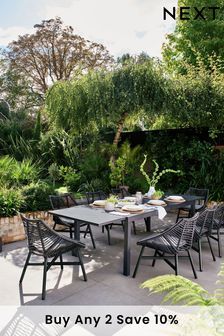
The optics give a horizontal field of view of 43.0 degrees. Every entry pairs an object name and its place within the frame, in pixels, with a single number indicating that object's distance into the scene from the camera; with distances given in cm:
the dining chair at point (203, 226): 453
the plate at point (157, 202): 501
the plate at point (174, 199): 540
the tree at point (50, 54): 1611
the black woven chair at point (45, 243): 360
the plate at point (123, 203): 499
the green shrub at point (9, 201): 555
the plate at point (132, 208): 447
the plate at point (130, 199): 524
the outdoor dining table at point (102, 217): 406
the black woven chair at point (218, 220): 502
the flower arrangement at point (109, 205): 462
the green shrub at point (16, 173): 707
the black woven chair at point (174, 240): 391
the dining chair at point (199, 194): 645
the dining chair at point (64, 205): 511
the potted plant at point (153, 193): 550
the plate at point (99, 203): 497
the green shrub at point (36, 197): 606
